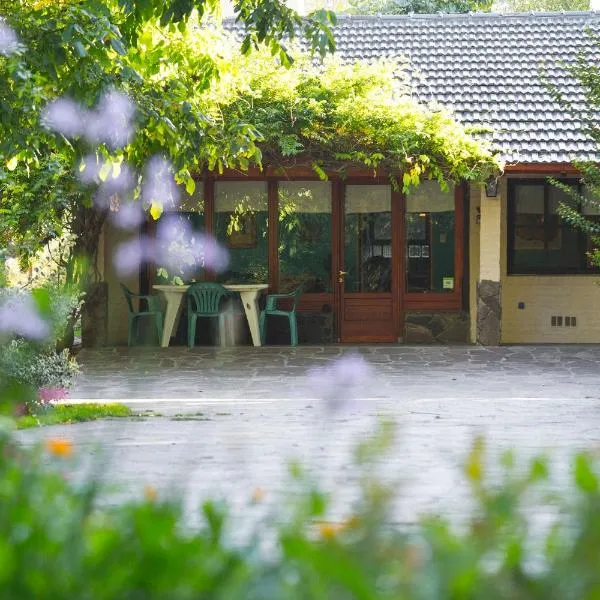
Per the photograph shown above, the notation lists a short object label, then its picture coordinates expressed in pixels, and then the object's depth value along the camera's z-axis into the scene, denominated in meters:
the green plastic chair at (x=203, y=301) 31.84
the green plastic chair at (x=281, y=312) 32.31
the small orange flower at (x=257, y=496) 3.76
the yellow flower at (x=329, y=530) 3.20
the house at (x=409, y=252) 33.81
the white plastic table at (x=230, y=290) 31.96
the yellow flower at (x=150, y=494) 3.49
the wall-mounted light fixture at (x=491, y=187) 31.07
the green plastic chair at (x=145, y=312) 32.43
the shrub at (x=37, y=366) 16.64
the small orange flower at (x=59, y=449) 4.18
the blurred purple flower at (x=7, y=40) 13.88
